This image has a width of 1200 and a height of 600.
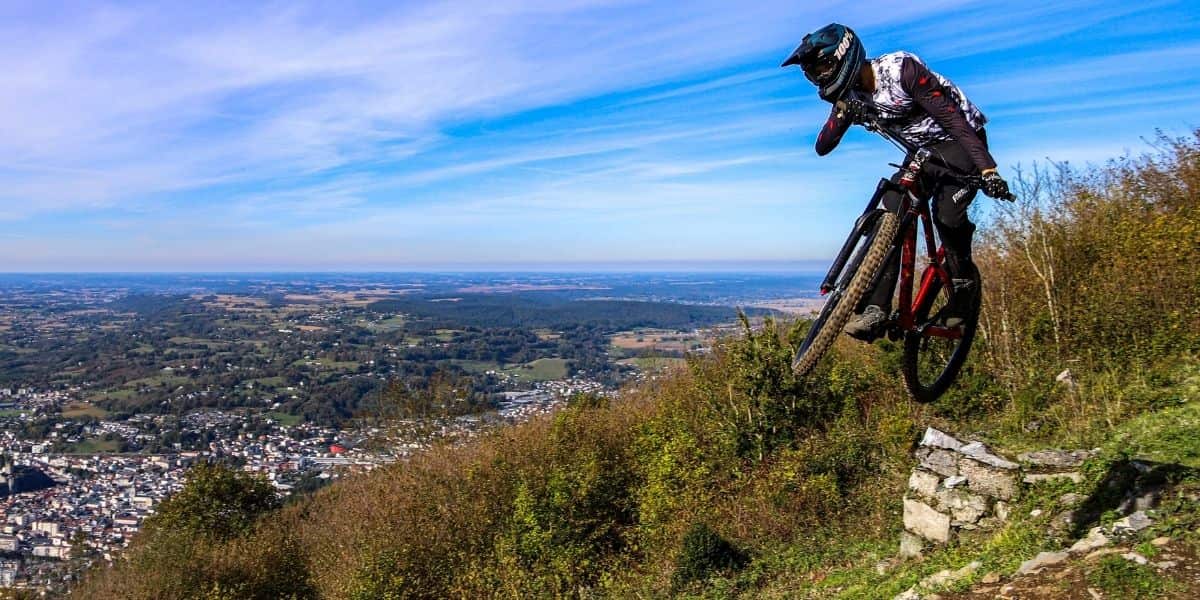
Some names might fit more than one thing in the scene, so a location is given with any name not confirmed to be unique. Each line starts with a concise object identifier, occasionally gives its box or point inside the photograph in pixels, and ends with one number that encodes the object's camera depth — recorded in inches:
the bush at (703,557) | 583.5
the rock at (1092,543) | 212.2
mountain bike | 157.5
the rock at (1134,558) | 186.2
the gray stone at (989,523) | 338.8
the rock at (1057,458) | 327.6
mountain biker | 153.6
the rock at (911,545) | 378.0
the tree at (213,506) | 1100.5
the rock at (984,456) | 348.8
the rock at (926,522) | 363.9
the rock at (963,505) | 352.8
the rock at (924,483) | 376.6
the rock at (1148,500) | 225.1
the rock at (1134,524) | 207.8
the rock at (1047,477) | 314.1
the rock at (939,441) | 387.9
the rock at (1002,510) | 334.3
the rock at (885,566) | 386.0
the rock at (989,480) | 343.6
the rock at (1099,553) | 198.6
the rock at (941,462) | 376.5
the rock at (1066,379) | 448.3
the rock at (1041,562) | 212.5
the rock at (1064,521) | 266.5
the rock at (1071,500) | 281.6
